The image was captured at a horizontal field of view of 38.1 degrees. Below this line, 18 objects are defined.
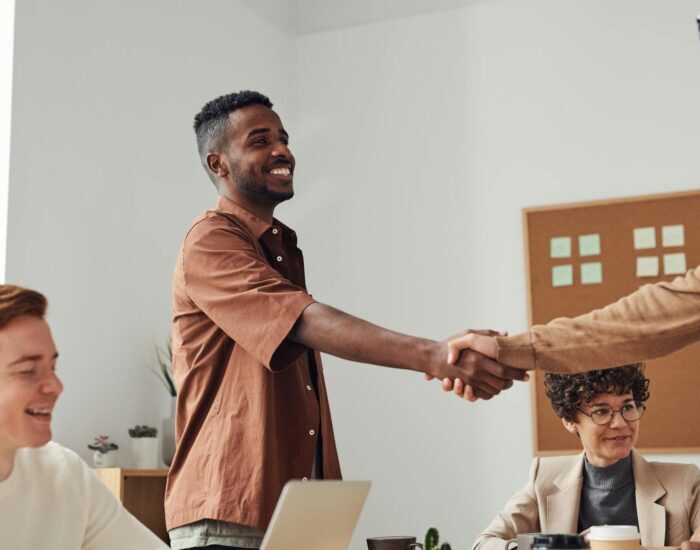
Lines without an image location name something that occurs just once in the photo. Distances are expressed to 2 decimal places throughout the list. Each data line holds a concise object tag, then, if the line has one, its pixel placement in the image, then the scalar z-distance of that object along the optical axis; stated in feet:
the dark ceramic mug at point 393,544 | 5.60
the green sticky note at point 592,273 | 15.02
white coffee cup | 5.24
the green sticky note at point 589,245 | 15.12
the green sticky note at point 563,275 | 15.16
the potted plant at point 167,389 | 12.87
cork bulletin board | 14.32
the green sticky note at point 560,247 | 15.29
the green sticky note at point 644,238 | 14.83
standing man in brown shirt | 6.53
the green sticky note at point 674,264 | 14.62
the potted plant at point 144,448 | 12.55
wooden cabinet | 11.66
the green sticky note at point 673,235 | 14.70
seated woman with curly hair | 7.76
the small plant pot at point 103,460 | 11.93
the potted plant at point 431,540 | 4.95
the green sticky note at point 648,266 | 14.73
